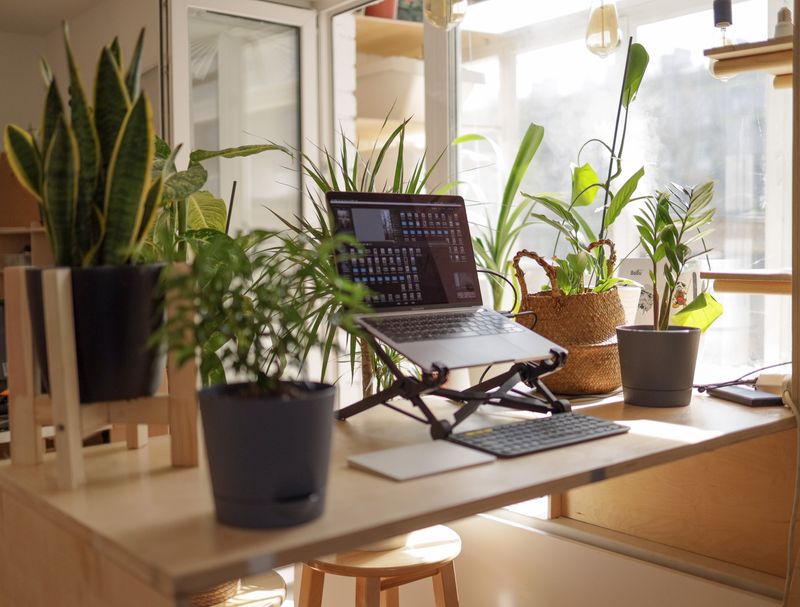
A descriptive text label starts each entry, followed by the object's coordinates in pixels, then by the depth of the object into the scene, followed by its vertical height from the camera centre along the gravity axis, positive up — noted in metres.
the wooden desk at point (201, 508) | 0.91 -0.33
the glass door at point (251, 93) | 3.37 +0.60
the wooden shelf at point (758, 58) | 1.71 +0.35
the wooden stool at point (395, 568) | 1.79 -0.69
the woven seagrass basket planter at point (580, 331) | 1.81 -0.21
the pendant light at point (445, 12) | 2.45 +0.64
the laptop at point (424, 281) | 1.54 -0.09
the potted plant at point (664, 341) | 1.65 -0.21
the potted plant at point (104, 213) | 1.16 +0.04
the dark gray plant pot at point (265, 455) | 0.95 -0.24
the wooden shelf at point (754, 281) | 1.76 -0.11
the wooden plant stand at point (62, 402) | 1.13 -0.22
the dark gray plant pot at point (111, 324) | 1.15 -0.11
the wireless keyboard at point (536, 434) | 1.31 -0.32
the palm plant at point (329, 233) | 1.91 +0.01
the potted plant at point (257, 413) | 0.95 -0.19
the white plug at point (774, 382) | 1.67 -0.31
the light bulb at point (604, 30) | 2.36 +0.55
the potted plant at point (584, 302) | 1.82 -0.15
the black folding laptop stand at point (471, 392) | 1.42 -0.28
